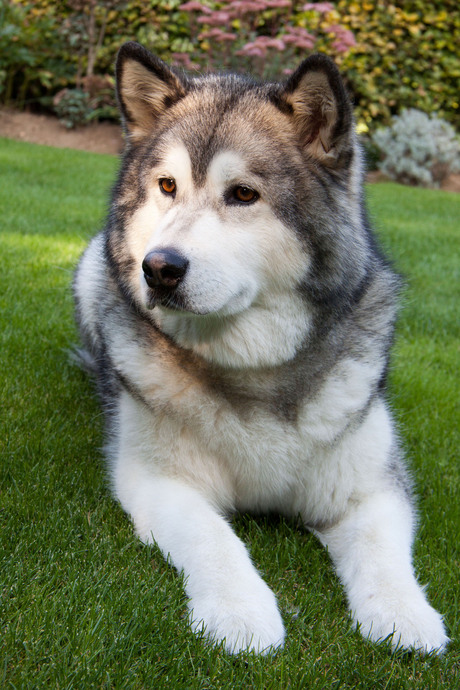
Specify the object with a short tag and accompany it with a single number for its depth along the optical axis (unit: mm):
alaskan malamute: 2197
